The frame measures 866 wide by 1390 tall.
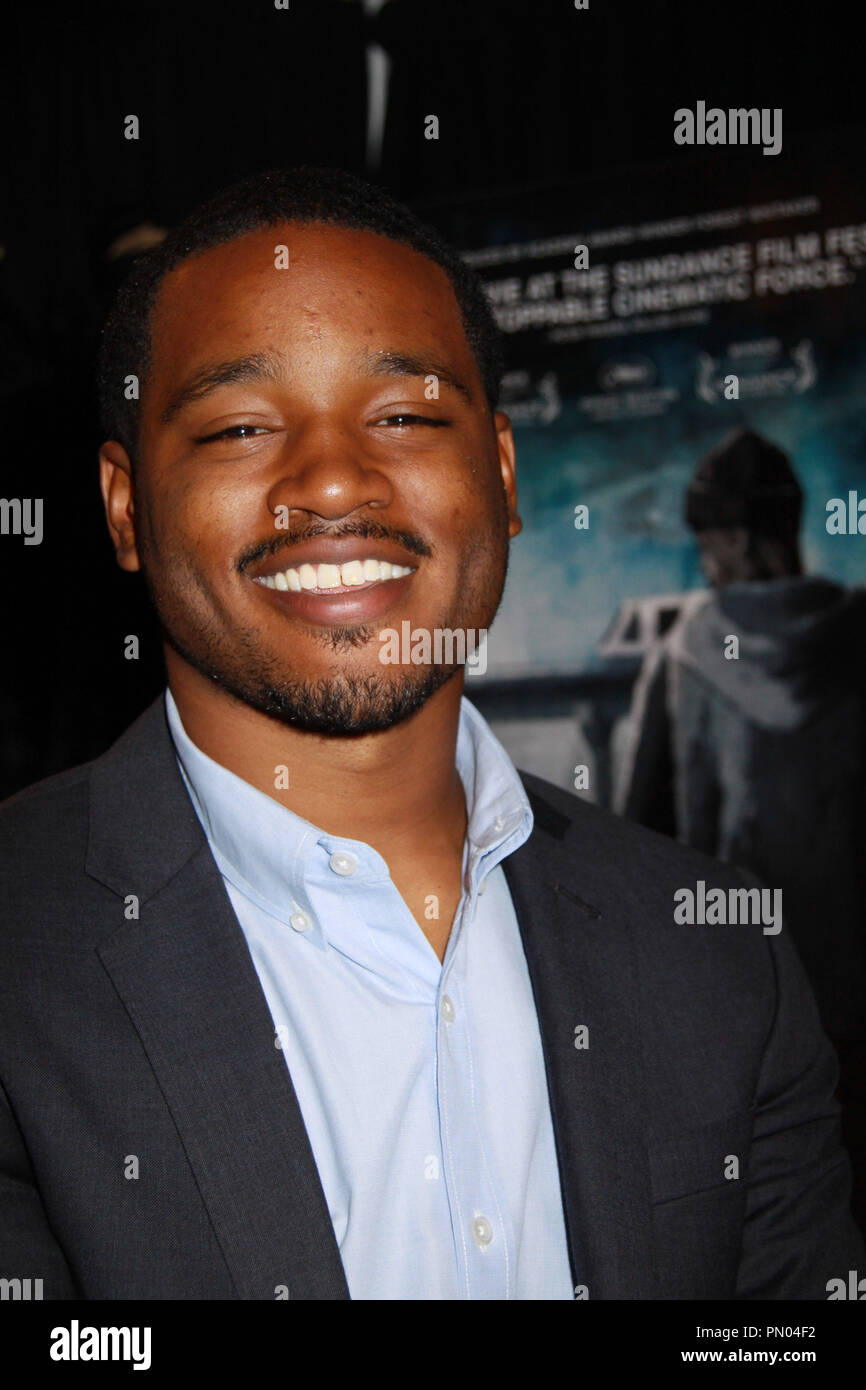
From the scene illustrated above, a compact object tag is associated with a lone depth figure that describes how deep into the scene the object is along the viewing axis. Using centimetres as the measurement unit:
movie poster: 170
